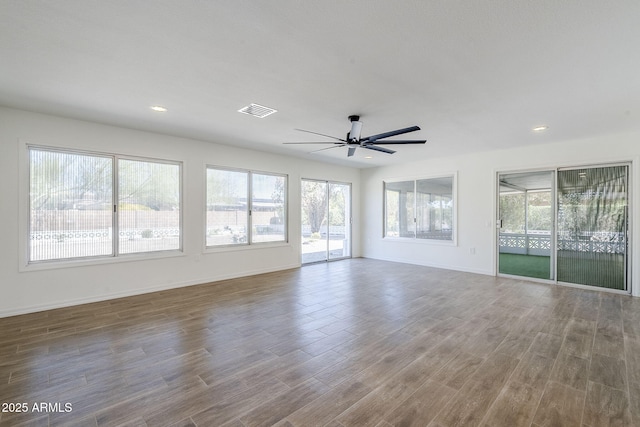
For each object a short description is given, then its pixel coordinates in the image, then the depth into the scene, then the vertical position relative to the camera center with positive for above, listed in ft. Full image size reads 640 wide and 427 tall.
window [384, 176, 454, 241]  23.06 +0.42
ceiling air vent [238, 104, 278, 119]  12.20 +4.45
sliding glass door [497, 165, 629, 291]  16.21 -0.38
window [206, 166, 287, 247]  19.03 +0.43
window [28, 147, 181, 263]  13.39 +0.42
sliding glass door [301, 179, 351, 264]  24.58 -0.62
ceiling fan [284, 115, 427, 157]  12.92 +3.33
